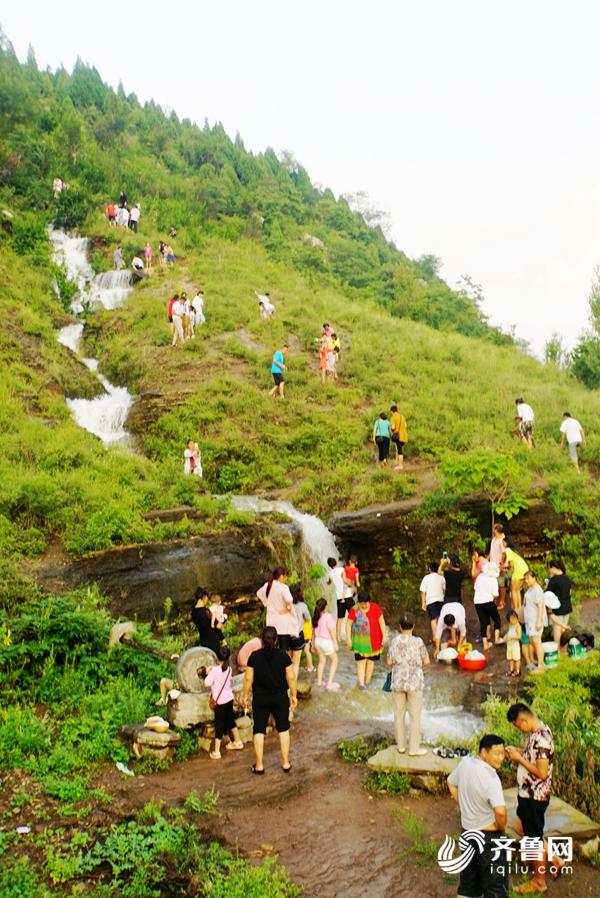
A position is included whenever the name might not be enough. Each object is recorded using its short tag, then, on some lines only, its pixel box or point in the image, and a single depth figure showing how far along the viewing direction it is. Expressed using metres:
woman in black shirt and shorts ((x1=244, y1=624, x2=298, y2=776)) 7.29
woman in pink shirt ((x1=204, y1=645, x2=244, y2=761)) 7.93
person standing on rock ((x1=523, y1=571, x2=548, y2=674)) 10.20
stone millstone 8.37
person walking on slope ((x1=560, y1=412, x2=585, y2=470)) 17.19
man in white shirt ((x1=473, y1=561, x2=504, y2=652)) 11.84
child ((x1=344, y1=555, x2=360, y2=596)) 13.11
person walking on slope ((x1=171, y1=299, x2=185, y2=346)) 24.23
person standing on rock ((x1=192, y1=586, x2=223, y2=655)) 9.77
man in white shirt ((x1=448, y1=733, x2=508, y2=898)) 4.92
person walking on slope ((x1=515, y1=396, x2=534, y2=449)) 18.17
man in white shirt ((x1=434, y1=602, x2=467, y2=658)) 11.72
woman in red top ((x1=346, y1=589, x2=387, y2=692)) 9.83
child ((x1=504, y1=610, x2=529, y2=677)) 10.41
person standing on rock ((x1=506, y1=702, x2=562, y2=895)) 5.43
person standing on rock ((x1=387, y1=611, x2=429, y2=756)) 7.63
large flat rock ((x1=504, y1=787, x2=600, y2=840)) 5.88
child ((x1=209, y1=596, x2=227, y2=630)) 10.08
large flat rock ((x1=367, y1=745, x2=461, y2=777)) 7.18
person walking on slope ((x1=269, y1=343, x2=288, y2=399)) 21.34
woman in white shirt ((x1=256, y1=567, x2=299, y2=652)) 9.49
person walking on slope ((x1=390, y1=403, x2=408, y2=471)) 17.70
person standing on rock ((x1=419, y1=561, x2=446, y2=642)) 12.34
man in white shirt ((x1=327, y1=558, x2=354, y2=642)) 12.60
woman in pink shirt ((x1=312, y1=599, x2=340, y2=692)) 10.43
